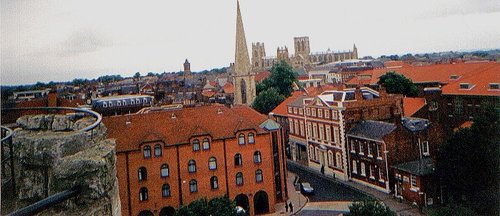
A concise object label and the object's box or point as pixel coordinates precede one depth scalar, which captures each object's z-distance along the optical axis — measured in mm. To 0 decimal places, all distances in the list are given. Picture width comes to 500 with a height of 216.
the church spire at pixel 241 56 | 65750
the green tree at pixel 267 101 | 54844
